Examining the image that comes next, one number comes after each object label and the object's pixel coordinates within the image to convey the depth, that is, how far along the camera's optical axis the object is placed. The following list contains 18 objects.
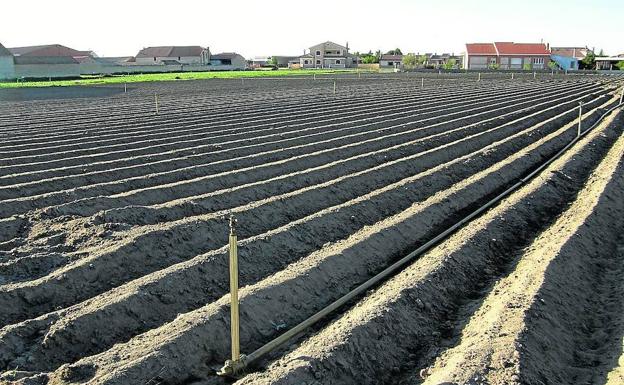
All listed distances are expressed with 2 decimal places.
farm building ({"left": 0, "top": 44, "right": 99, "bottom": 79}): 52.88
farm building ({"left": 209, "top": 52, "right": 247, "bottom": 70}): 96.88
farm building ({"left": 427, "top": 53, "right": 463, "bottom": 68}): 107.69
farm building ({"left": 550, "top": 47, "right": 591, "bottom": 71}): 82.19
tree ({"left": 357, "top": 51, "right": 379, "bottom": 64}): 104.49
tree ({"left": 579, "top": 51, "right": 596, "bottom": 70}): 72.19
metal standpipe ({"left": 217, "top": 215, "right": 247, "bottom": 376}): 4.00
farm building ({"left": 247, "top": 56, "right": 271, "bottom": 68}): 119.88
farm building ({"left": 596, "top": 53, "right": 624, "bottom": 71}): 71.39
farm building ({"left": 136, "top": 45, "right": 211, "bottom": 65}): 98.25
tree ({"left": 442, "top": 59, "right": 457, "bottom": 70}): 85.65
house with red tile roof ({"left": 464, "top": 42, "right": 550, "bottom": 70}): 85.44
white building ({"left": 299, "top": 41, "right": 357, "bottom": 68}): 102.56
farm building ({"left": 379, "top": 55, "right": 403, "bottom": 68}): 104.12
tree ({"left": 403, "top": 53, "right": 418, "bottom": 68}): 96.62
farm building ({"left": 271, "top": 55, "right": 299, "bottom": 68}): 111.44
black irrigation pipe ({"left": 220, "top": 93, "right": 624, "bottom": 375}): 4.27
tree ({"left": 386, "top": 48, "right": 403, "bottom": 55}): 128.00
